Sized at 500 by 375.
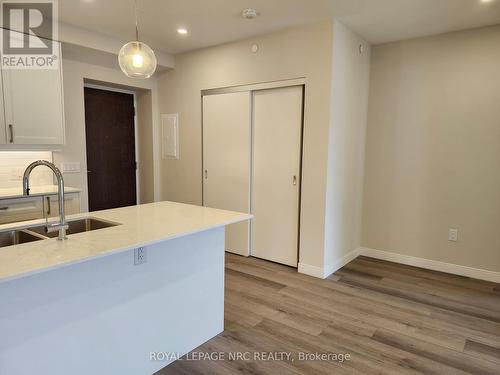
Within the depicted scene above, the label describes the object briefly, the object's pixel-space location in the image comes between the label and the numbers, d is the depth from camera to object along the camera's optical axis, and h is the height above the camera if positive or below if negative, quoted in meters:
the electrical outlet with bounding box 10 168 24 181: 3.69 -0.23
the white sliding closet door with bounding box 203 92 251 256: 4.04 -0.03
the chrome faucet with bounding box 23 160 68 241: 1.66 -0.20
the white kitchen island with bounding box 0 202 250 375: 1.44 -0.75
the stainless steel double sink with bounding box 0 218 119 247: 1.87 -0.47
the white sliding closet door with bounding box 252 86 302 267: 3.68 -0.19
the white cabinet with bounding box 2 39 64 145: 3.21 +0.47
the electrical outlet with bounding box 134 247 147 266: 1.89 -0.58
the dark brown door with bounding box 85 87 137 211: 4.58 +0.07
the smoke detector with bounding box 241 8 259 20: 3.08 +1.32
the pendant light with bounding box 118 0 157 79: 2.21 +0.63
